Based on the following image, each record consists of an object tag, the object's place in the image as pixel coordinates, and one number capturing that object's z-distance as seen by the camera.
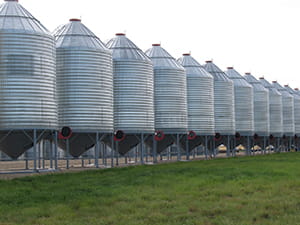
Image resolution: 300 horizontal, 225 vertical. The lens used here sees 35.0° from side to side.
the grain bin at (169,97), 45.22
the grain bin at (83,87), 34.97
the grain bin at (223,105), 54.50
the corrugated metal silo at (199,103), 49.97
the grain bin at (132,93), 39.91
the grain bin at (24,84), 30.28
